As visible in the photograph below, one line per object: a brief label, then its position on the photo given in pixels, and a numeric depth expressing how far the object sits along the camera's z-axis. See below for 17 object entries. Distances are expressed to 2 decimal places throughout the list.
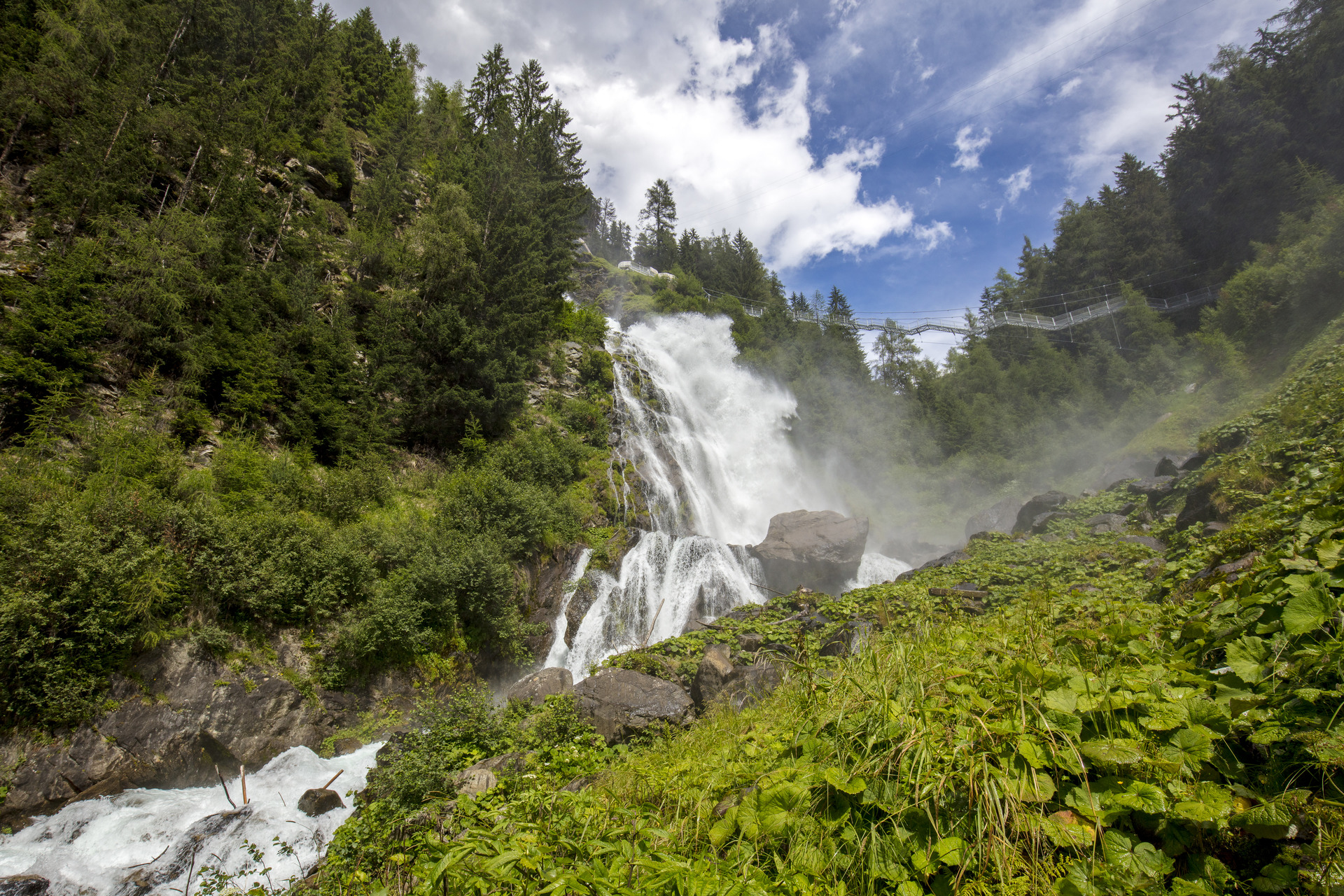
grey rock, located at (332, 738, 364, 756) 8.43
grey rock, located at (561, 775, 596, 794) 4.66
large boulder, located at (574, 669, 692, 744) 6.69
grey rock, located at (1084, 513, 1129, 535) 11.91
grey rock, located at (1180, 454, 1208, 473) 12.19
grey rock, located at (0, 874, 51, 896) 5.28
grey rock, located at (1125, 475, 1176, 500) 12.49
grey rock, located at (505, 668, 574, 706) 8.30
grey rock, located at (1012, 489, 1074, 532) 17.09
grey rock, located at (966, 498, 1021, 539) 20.98
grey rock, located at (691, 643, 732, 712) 7.15
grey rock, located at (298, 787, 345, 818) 6.82
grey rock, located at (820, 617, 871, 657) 6.56
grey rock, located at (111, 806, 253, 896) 5.59
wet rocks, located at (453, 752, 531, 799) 5.20
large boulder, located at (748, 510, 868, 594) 15.77
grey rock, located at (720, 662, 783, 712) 6.14
